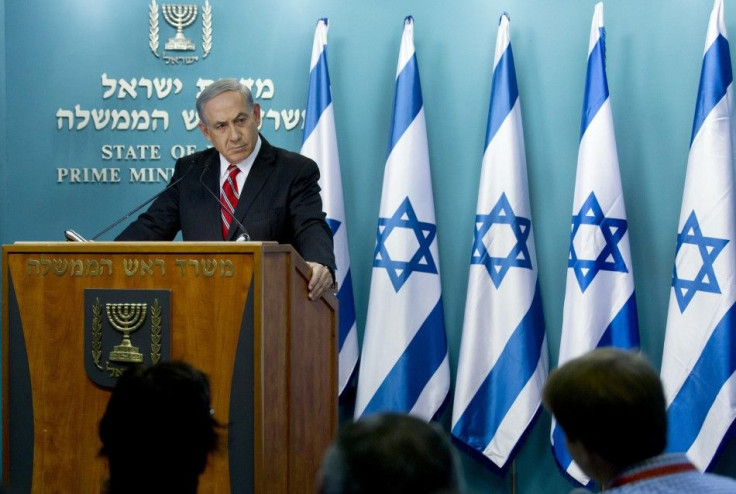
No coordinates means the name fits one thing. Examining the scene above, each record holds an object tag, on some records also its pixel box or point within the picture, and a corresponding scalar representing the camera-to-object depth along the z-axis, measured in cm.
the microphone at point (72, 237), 622
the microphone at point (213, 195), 595
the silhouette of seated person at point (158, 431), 337
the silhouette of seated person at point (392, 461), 255
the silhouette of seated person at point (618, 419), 357
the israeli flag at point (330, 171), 1027
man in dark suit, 712
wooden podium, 544
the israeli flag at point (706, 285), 930
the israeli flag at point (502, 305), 996
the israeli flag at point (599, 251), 971
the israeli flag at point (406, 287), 1008
